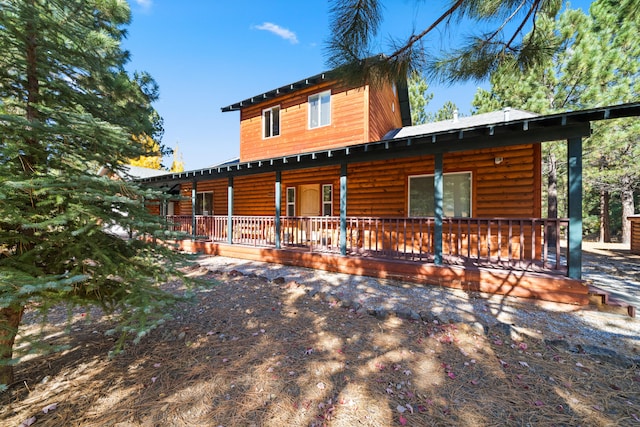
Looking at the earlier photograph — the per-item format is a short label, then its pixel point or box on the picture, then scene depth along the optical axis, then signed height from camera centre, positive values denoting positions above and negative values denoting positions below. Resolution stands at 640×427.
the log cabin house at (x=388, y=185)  4.55 +0.86
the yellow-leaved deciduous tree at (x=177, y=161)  30.14 +5.98
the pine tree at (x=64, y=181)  1.98 +0.24
